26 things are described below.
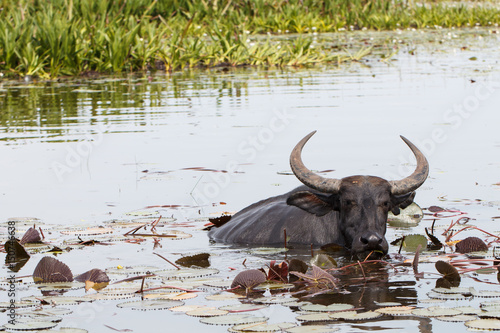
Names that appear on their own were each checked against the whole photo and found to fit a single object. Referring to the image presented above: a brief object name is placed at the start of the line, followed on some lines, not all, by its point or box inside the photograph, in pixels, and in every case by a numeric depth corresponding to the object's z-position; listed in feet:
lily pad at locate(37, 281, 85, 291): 37.63
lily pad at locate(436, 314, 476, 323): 31.40
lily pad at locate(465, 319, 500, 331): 30.14
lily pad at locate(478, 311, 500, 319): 31.42
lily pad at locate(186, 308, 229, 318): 32.68
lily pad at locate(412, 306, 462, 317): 31.96
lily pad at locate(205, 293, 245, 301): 35.24
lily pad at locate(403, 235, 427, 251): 44.19
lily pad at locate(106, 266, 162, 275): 40.16
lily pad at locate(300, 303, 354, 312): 32.78
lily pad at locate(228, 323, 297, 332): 30.60
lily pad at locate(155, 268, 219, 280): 39.19
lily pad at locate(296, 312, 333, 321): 31.73
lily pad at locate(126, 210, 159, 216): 53.67
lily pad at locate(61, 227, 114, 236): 48.91
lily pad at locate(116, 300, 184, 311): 34.24
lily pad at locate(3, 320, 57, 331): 31.42
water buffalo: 42.86
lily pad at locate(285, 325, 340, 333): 30.27
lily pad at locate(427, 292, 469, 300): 34.58
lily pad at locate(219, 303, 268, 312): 33.20
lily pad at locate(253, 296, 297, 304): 34.40
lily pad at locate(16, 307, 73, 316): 33.42
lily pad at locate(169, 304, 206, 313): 33.71
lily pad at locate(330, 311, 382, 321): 31.76
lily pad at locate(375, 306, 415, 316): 32.45
